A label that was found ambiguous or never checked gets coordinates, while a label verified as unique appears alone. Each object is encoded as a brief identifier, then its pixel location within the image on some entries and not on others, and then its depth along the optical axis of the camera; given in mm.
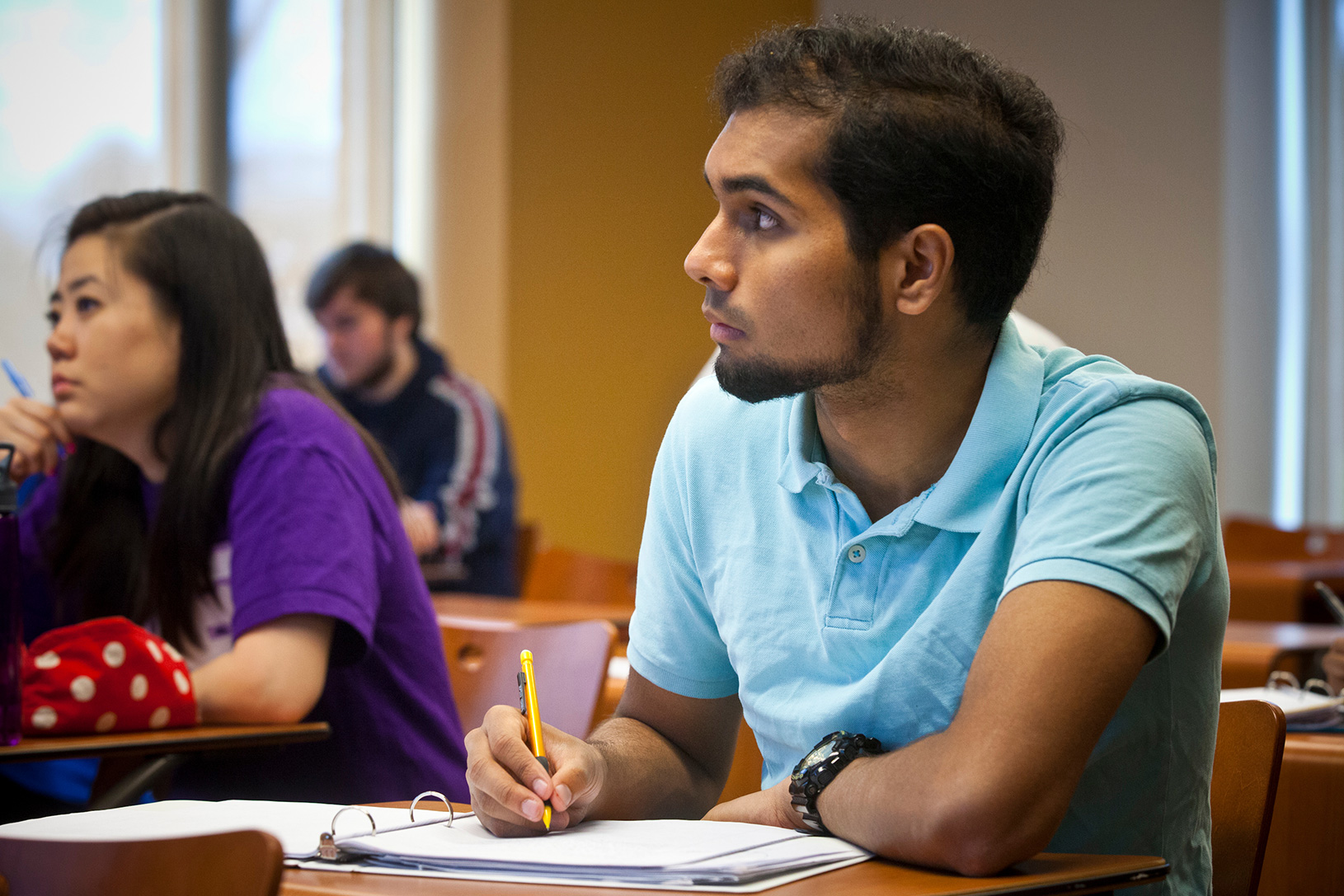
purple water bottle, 2425
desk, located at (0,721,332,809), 2413
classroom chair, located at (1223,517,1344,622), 4698
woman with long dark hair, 2606
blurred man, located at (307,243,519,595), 5660
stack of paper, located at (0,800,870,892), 1979
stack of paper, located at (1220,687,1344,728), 2461
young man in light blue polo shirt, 2076
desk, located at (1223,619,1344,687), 2943
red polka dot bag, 2476
